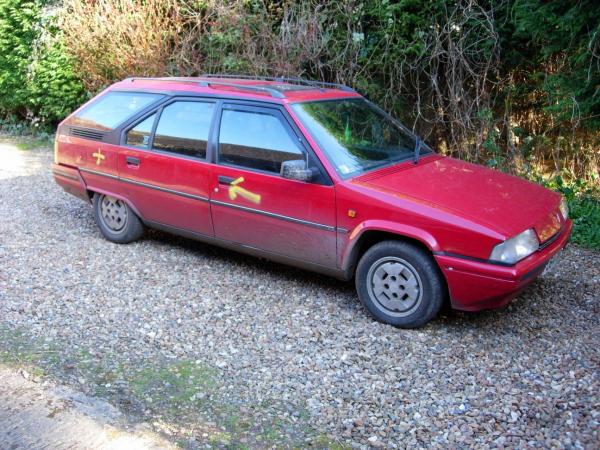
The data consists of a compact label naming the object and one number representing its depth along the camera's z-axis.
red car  4.16
